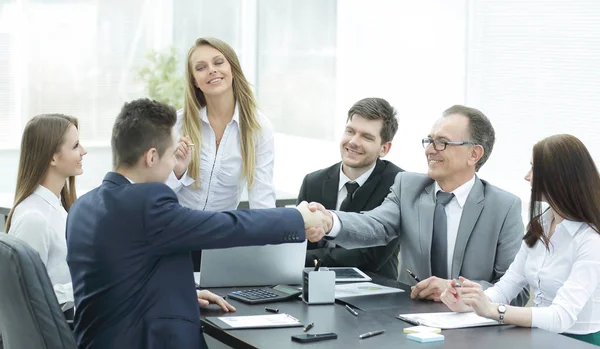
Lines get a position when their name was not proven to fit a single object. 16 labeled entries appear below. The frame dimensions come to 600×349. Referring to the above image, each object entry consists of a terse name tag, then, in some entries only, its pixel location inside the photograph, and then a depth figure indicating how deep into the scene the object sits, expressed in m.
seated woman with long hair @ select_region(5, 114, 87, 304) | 3.16
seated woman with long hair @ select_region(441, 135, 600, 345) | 2.69
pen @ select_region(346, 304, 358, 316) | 2.78
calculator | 2.96
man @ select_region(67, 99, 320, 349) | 2.52
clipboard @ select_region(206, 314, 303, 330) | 2.60
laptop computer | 3.17
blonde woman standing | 3.86
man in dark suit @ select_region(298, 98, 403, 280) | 3.87
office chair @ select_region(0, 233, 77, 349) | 2.39
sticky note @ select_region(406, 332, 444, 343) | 2.44
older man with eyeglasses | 3.31
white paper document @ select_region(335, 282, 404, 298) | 3.08
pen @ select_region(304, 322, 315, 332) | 2.54
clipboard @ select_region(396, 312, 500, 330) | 2.63
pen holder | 2.92
